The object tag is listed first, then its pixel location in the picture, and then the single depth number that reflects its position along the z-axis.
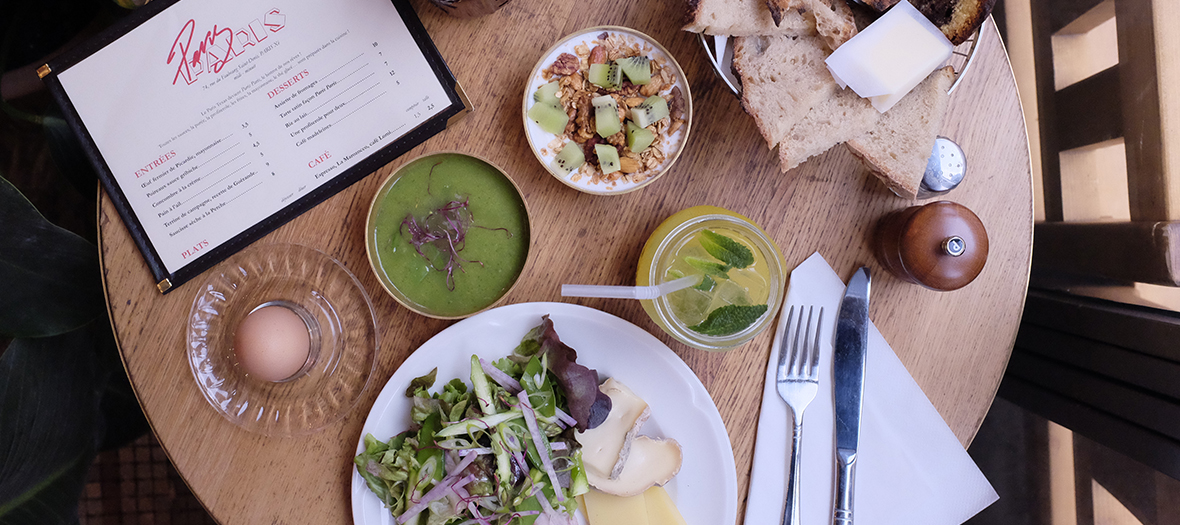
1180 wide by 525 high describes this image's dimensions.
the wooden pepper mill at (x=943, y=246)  0.54
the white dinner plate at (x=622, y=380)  0.56
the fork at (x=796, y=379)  0.58
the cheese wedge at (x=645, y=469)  0.57
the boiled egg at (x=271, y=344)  0.55
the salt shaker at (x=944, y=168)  0.56
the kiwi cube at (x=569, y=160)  0.55
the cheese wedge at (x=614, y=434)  0.56
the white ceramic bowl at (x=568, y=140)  0.55
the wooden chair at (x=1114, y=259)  0.54
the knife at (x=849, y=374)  0.58
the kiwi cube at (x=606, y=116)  0.55
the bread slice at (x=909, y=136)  0.54
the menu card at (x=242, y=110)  0.56
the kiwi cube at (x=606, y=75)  0.55
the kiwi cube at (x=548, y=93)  0.55
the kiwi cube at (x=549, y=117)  0.55
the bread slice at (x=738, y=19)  0.53
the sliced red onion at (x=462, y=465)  0.56
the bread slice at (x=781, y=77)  0.54
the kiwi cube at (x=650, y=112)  0.55
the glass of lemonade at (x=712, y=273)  0.53
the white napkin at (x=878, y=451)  0.59
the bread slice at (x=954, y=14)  0.52
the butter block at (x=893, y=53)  0.52
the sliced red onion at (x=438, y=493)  0.56
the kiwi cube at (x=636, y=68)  0.55
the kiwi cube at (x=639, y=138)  0.55
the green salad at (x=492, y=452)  0.55
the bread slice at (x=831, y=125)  0.54
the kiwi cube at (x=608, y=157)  0.55
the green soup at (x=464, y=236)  0.56
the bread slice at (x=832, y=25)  0.52
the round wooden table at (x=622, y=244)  0.57
